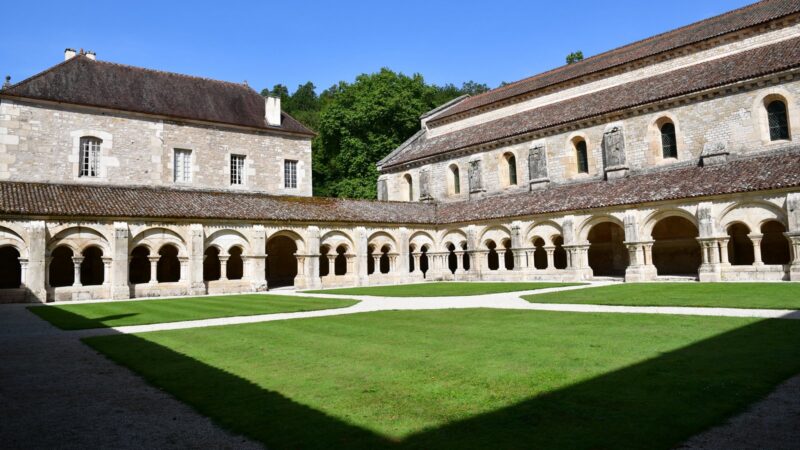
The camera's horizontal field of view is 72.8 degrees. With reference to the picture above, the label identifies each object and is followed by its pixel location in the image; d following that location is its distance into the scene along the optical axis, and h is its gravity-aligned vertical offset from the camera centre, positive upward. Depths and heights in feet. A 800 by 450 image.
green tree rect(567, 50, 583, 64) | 162.61 +57.90
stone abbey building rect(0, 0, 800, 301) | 69.92 +12.36
